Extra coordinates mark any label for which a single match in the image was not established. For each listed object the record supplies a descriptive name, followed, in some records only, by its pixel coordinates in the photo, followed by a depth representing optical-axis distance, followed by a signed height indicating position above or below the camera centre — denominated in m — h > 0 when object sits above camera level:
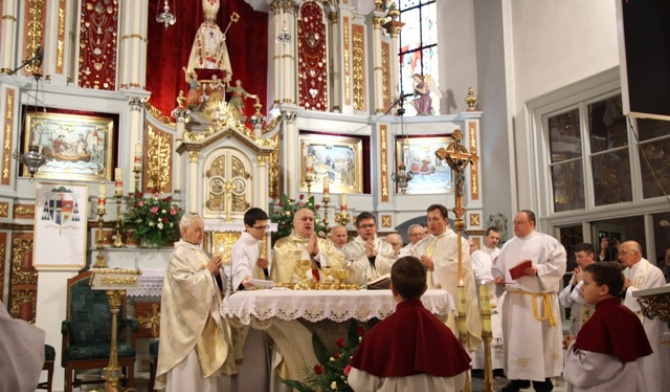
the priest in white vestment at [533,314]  6.65 -0.70
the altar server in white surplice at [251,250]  5.86 -0.01
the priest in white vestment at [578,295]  6.95 -0.55
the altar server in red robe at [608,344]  3.84 -0.57
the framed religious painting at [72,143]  10.23 +1.68
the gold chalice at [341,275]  5.57 -0.22
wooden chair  6.84 -0.89
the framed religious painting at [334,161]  12.09 +1.59
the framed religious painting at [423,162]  12.51 +1.58
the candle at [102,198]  9.56 +0.76
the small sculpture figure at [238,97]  11.54 +2.65
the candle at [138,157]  10.36 +1.46
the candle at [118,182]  9.91 +1.02
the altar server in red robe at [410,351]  3.21 -0.51
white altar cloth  4.86 -0.41
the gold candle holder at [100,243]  7.85 +0.11
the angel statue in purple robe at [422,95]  12.96 +2.93
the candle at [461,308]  5.12 -0.49
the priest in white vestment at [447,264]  6.16 -0.16
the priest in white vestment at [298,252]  6.04 -0.04
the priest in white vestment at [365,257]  6.33 -0.09
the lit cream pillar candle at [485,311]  5.15 -0.50
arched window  14.45 +4.50
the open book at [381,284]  5.51 -0.30
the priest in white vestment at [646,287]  5.85 -0.42
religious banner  8.98 +0.35
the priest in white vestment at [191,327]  5.64 -0.66
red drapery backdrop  12.16 +3.80
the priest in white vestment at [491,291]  8.07 -0.58
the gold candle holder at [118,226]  9.73 +0.36
